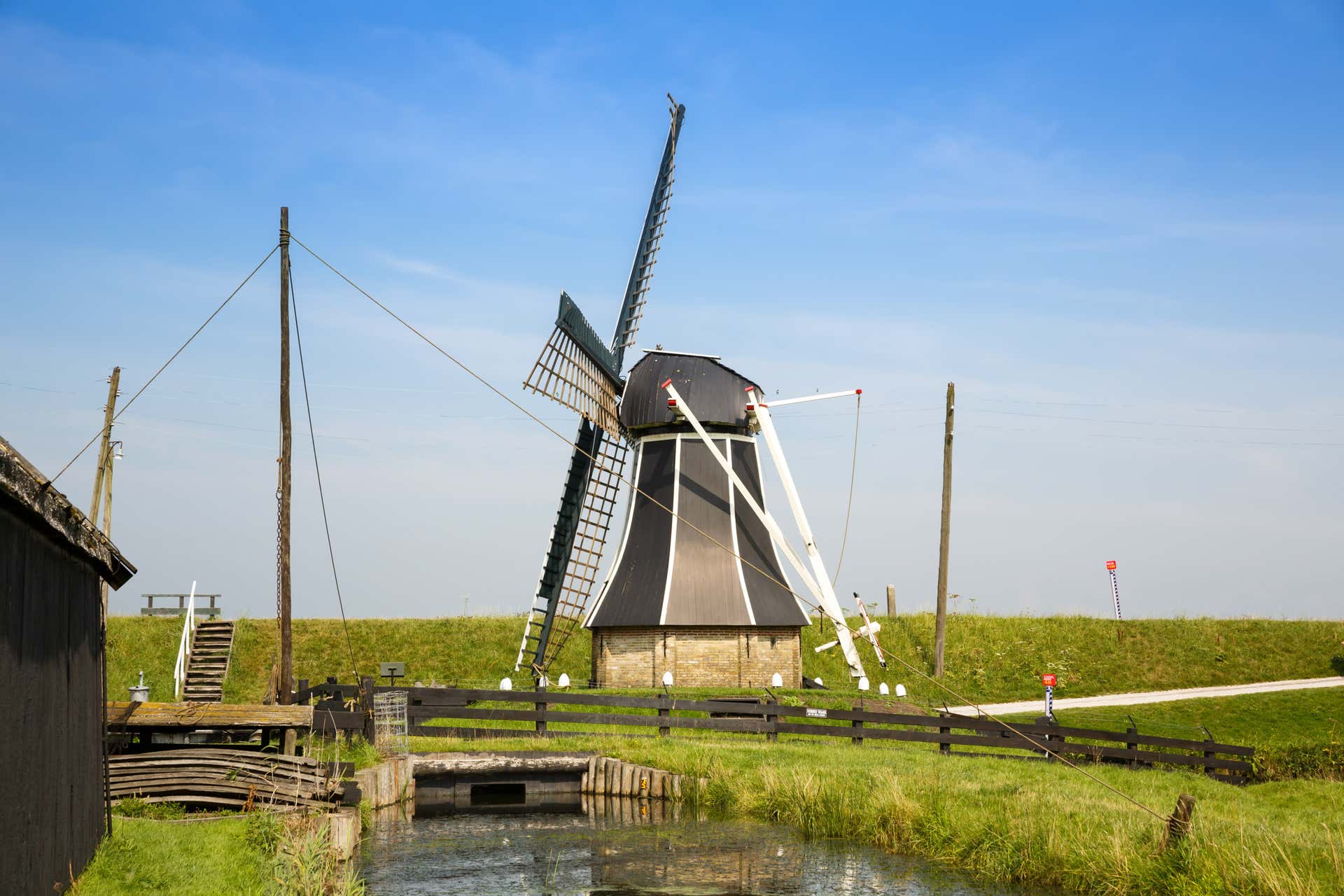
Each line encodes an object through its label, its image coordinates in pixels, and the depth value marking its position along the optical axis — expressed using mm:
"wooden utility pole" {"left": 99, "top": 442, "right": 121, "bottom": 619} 26125
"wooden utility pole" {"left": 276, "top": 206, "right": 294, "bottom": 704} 16891
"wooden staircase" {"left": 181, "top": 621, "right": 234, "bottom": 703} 24609
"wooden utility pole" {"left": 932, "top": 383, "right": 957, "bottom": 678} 30938
